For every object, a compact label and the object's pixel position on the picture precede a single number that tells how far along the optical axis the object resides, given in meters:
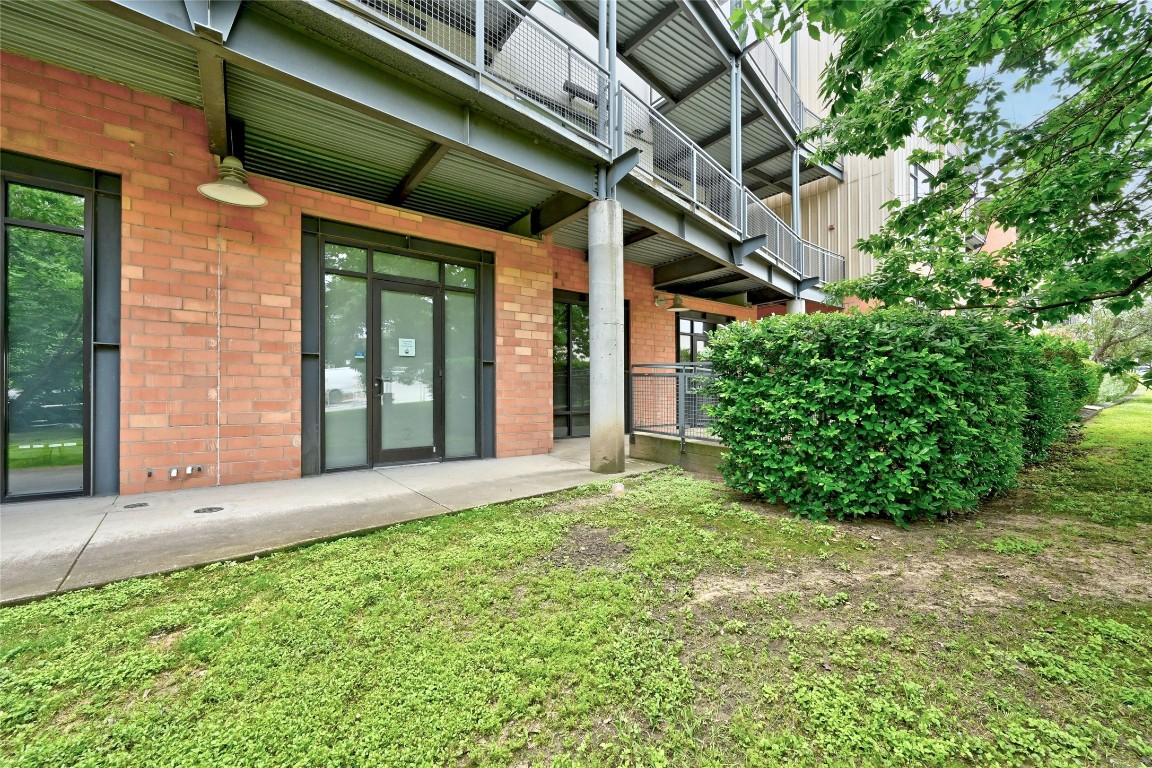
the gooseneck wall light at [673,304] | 10.36
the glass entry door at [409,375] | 6.11
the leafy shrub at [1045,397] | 5.78
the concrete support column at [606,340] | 5.78
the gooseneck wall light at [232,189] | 4.25
